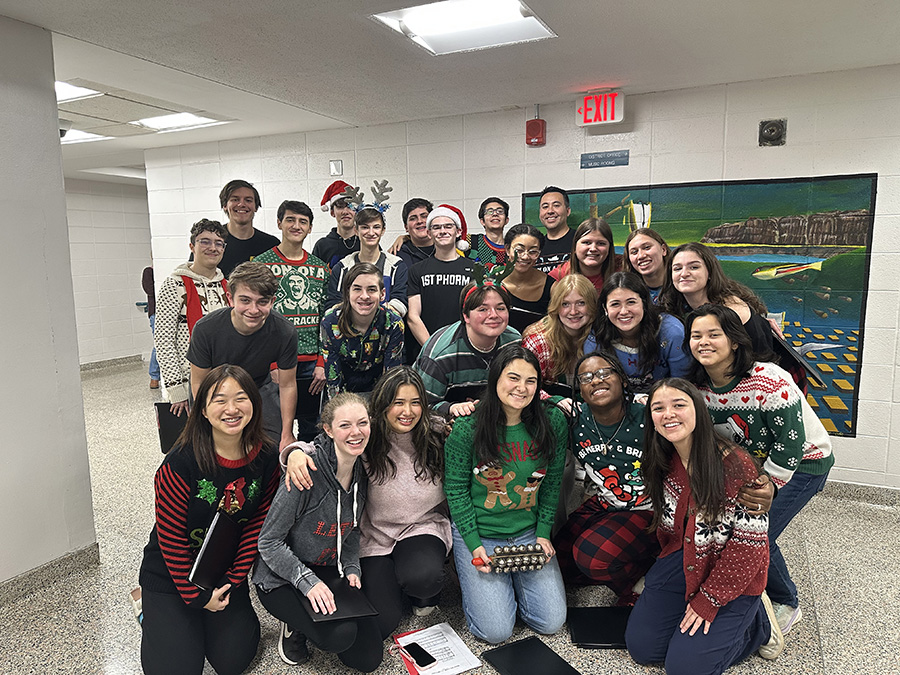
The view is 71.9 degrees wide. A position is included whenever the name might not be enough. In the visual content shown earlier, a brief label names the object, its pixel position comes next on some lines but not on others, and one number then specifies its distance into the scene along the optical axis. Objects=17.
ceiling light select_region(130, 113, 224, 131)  4.77
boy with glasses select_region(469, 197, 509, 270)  3.85
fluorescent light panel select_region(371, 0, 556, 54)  2.70
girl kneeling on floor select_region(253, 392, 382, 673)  2.14
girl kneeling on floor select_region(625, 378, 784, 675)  2.04
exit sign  3.89
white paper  2.20
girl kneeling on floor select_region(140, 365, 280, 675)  2.08
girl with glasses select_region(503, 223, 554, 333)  3.05
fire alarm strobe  4.27
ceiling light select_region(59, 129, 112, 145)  5.16
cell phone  2.22
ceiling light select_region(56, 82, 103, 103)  3.77
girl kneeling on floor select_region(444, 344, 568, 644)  2.37
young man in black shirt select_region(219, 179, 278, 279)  3.51
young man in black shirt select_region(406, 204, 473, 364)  3.25
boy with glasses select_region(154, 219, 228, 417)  2.96
